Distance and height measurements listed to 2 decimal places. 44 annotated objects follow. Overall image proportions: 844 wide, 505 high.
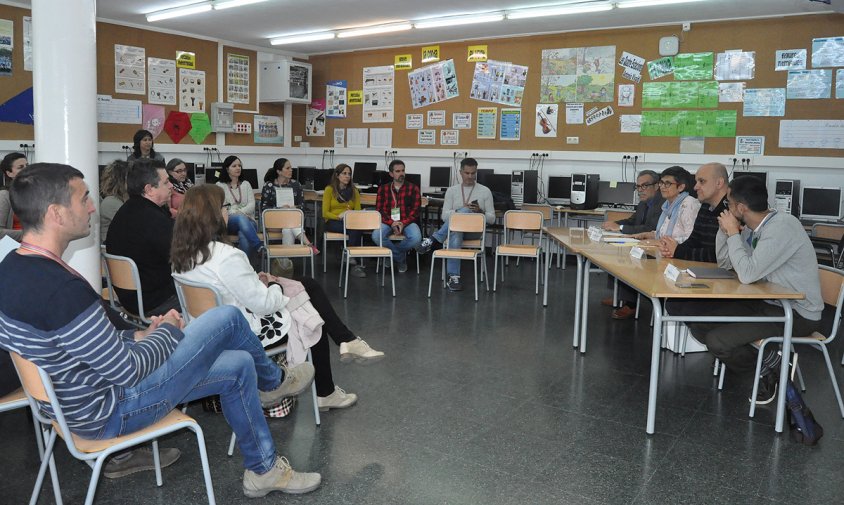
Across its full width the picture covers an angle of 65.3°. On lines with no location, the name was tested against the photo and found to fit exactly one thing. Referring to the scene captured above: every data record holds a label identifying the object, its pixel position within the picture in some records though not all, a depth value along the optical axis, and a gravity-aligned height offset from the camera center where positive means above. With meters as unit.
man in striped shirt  1.72 -0.51
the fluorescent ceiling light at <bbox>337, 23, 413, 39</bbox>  8.29 +1.88
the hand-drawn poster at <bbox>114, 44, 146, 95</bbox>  8.45 +1.29
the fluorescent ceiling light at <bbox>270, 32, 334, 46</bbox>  8.98 +1.89
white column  3.18 +0.42
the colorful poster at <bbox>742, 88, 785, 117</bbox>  7.12 +0.93
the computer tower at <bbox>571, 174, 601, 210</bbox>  7.87 -0.10
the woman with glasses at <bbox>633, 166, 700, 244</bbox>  4.62 -0.15
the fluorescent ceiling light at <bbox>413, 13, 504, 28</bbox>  7.58 +1.86
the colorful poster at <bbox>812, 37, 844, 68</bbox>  6.72 +1.40
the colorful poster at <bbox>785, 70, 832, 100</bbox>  6.84 +1.09
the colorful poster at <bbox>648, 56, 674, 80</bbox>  7.65 +1.36
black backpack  2.99 -1.06
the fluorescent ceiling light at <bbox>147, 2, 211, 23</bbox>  7.49 +1.85
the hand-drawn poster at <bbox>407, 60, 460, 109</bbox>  9.27 +1.35
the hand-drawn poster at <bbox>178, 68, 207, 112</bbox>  9.16 +1.13
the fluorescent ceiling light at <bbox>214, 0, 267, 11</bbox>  7.17 +1.85
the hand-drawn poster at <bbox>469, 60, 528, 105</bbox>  8.69 +1.31
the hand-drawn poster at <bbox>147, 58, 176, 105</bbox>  8.81 +1.20
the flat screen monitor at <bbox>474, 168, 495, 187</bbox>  8.45 +0.06
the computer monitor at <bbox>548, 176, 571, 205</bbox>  8.17 -0.10
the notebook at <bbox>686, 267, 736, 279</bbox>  3.28 -0.44
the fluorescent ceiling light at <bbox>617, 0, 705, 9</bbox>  6.55 +1.81
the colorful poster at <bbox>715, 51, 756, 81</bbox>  7.23 +1.33
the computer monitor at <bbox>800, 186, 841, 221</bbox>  6.75 -0.15
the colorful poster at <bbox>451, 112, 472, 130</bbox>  9.20 +0.81
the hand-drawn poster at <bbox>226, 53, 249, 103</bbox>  9.78 +1.41
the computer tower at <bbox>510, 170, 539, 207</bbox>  8.18 -0.07
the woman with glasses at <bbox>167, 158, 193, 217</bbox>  5.83 -0.04
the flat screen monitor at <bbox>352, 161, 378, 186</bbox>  9.80 +0.06
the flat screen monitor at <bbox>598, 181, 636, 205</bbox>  7.80 -0.11
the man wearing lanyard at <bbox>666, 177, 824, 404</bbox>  3.17 -0.39
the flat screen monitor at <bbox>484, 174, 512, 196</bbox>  8.32 -0.04
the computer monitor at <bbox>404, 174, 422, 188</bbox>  9.08 -0.01
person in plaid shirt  7.05 -0.32
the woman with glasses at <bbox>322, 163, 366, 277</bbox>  7.17 -0.27
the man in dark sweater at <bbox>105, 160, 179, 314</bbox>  3.27 -0.33
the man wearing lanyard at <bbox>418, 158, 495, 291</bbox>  6.88 -0.20
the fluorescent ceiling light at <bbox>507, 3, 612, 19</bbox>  6.92 +1.84
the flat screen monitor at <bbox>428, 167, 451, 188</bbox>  9.14 +0.01
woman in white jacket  2.71 -0.42
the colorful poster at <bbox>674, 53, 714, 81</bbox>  7.45 +1.35
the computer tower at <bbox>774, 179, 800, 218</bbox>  6.85 -0.08
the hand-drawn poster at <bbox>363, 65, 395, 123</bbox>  9.88 +1.25
